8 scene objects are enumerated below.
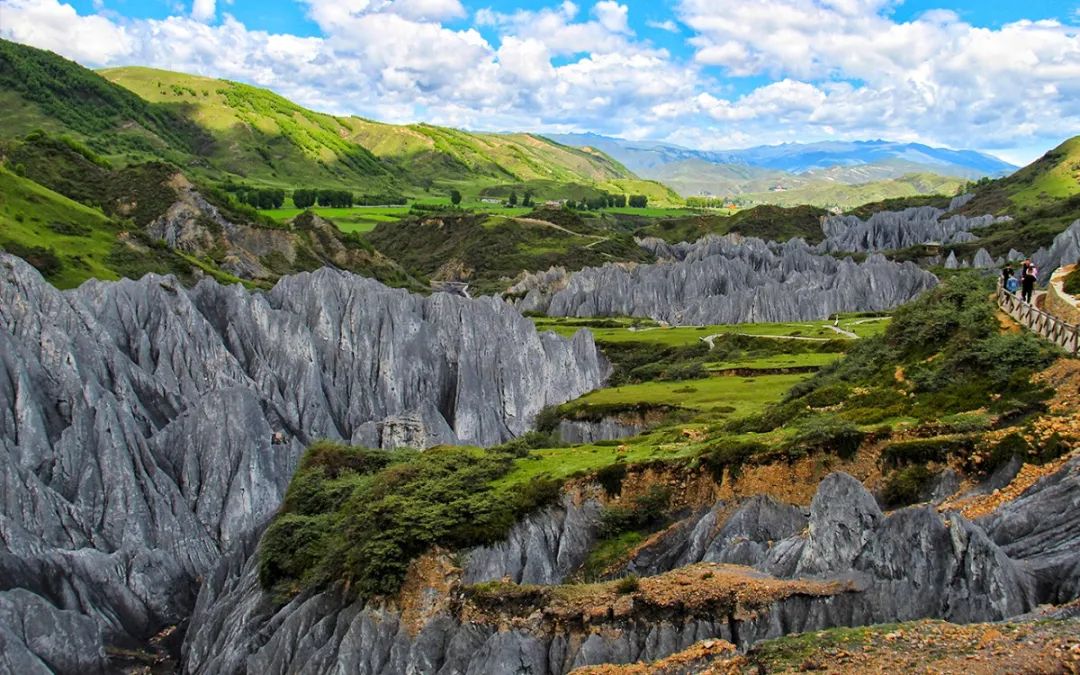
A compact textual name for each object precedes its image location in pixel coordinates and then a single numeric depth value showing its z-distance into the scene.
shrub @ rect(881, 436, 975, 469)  23.97
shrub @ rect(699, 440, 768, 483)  27.30
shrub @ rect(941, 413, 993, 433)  24.69
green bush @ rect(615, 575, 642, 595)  22.19
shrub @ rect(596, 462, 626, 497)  28.95
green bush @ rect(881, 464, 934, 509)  24.09
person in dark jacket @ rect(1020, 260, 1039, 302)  31.89
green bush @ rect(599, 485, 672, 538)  28.11
